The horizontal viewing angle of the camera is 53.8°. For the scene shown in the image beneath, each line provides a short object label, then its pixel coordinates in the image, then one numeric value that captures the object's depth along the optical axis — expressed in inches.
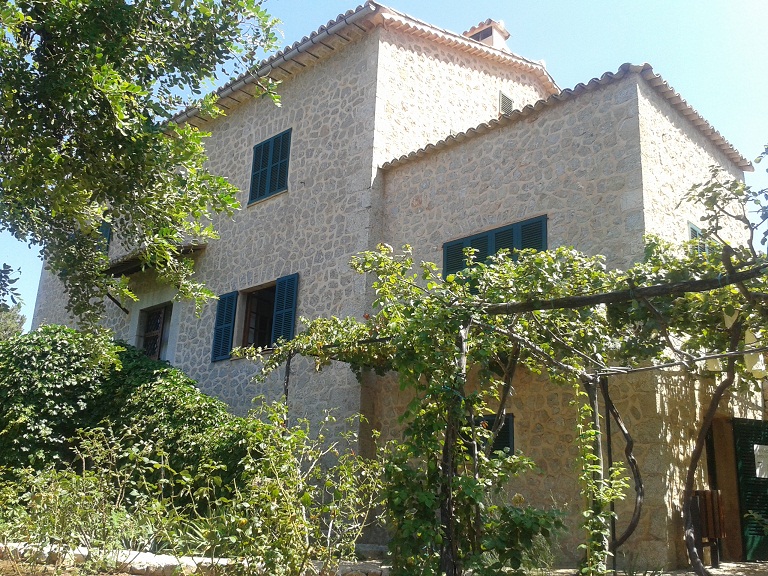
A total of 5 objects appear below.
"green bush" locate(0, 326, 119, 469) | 378.0
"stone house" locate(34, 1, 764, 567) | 309.3
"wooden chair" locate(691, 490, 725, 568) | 279.9
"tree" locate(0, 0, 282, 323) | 221.9
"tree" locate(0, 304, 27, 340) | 1231.5
